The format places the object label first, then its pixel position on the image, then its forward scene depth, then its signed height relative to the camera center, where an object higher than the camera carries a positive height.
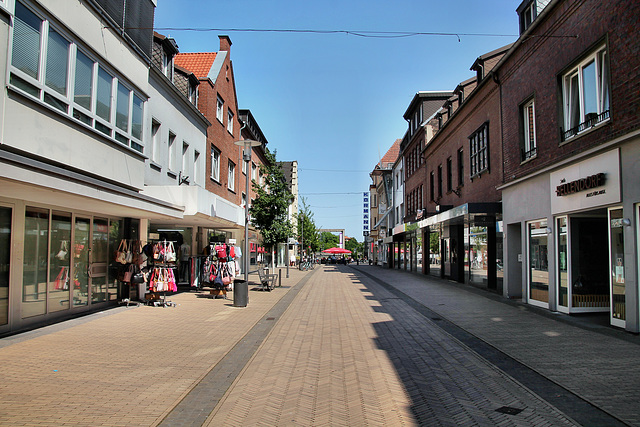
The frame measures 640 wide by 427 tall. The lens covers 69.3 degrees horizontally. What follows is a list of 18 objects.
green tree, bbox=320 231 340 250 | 148.30 +1.70
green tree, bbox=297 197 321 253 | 41.97 +1.76
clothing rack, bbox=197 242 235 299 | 14.81 -0.79
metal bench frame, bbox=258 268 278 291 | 18.30 -1.40
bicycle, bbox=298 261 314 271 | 40.89 -1.85
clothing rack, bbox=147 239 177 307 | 12.08 -0.66
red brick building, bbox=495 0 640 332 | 8.51 +1.99
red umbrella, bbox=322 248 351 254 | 64.25 -0.81
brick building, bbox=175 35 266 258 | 20.28 +5.96
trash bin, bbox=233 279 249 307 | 12.77 -1.36
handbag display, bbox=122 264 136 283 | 11.69 -0.76
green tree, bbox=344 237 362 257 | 160.27 +0.10
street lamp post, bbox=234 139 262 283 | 13.25 +2.58
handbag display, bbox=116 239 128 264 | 11.61 -0.22
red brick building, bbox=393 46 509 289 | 16.30 +3.07
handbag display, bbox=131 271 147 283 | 11.66 -0.85
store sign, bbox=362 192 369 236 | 80.25 +5.61
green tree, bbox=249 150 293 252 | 20.19 +1.64
